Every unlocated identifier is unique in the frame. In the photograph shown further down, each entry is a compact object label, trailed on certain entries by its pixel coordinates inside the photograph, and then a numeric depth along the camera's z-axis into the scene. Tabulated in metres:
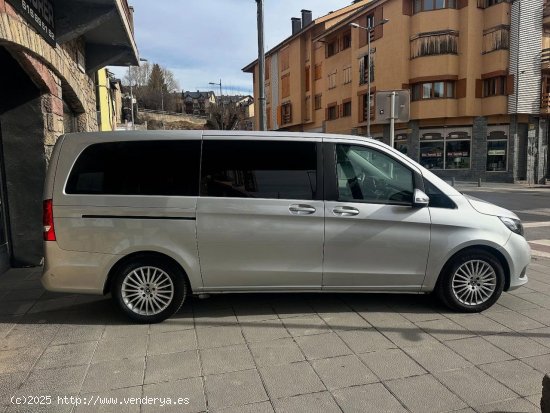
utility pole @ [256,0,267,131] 9.60
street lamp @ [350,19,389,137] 30.09
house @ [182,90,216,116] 105.75
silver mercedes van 4.30
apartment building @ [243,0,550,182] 29.16
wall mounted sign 5.05
